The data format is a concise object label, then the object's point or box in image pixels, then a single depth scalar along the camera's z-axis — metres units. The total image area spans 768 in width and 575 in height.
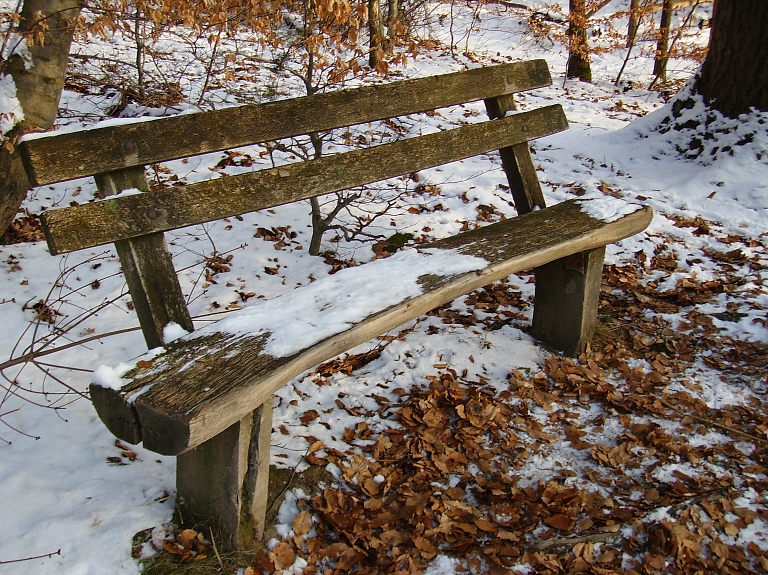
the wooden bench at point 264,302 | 1.79
